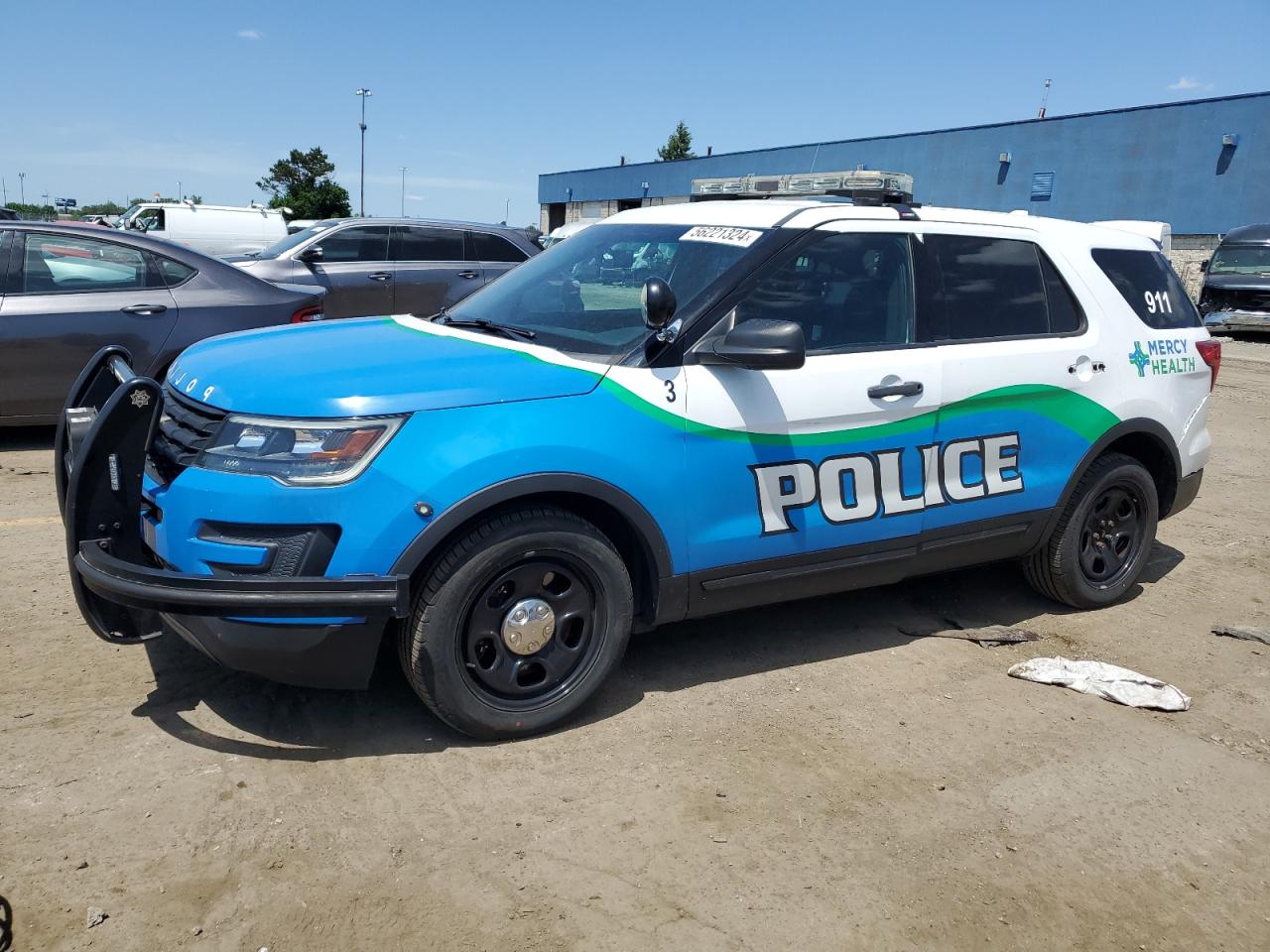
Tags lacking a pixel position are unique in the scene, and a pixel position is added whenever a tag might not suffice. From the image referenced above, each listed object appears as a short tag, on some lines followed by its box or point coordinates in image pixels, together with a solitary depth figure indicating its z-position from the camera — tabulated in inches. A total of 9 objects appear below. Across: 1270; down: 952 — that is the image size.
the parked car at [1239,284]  815.1
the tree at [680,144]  2368.4
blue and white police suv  125.5
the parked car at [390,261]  432.1
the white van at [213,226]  796.6
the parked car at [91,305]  270.7
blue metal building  1100.5
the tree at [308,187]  2021.4
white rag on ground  168.4
